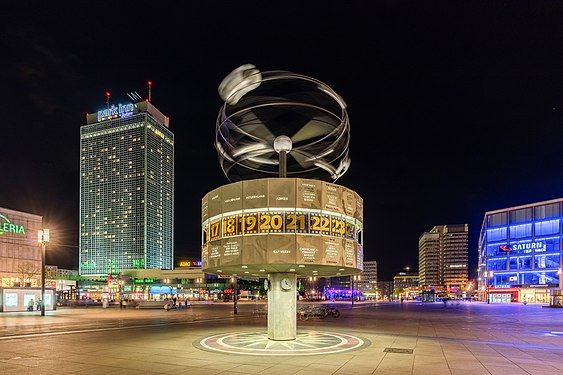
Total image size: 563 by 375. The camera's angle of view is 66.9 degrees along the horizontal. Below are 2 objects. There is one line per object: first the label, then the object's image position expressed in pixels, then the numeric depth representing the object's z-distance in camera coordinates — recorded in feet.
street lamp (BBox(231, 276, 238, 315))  185.68
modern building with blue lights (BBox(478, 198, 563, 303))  406.21
